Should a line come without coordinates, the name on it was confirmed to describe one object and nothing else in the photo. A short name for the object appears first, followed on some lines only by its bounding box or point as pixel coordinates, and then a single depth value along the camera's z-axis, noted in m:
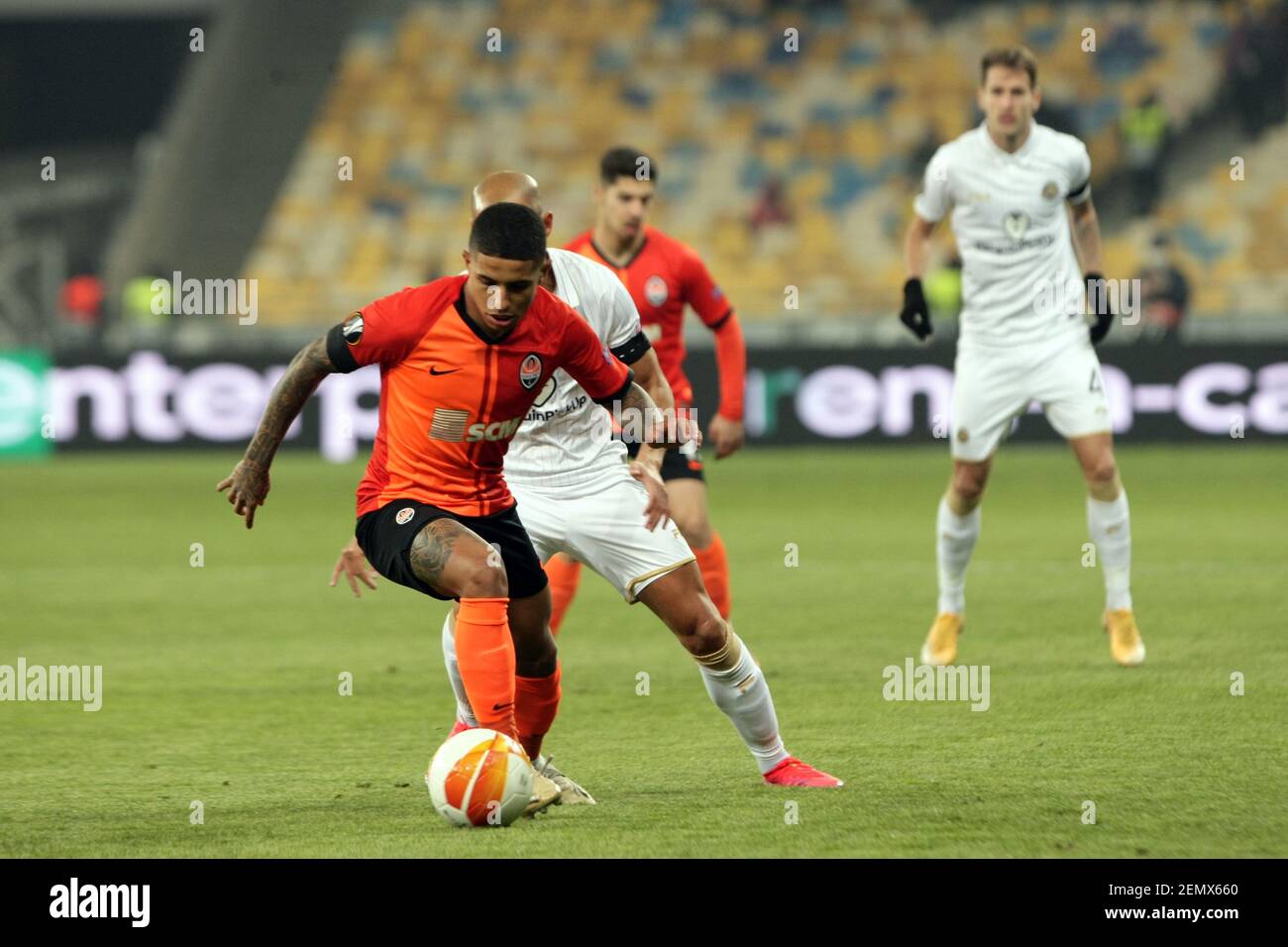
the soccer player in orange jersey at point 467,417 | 5.21
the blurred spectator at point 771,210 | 23.88
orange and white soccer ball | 5.17
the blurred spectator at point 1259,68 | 23.05
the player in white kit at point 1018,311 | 8.22
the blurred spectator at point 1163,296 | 18.36
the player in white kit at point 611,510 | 5.64
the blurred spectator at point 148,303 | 21.84
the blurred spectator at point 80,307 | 20.28
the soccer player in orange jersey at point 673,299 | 7.70
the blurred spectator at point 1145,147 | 22.73
